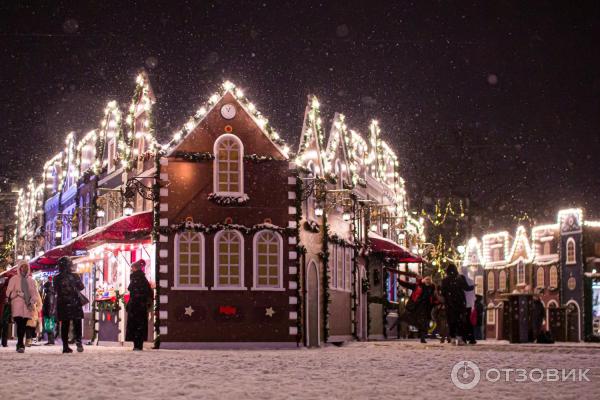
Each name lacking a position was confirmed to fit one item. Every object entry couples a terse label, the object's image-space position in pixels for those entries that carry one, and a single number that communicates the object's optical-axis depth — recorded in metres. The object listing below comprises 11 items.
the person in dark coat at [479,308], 28.97
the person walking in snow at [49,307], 27.36
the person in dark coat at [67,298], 20.55
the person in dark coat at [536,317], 29.16
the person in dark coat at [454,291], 23.48
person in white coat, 20.94
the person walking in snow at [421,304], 27.80
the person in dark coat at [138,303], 21.73
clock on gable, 25.94
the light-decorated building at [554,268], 51.88
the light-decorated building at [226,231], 25.31
